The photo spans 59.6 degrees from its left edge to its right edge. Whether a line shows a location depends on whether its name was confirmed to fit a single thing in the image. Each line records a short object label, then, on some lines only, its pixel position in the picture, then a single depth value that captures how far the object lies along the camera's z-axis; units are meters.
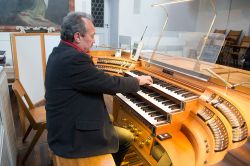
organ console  1.42
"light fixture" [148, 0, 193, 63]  2.55
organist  1.42
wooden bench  1.46
